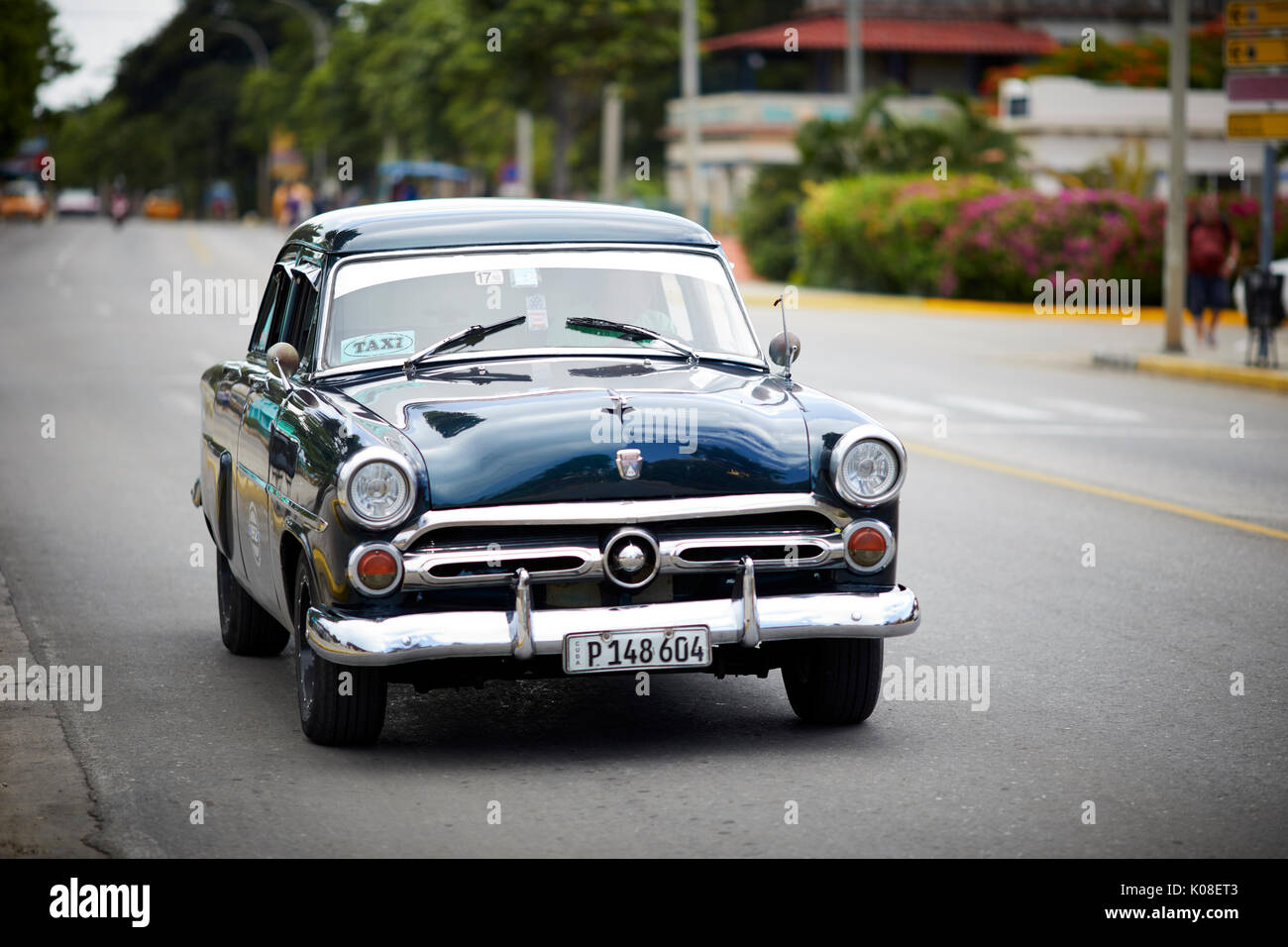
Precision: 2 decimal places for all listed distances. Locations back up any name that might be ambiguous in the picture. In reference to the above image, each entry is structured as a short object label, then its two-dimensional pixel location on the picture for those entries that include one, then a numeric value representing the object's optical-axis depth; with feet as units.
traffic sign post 75.72
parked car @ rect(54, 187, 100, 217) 334.03
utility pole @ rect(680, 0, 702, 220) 137.28
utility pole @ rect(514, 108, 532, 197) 214.28
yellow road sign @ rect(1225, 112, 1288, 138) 76.95
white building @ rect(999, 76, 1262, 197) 152.56
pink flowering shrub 115.85
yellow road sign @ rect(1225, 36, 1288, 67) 76.33
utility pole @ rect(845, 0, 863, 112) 144.97
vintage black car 20.08
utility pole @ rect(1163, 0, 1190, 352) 81.51
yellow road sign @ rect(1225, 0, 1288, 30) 75.82
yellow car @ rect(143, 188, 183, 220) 367.66
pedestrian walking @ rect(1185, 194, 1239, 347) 83.56
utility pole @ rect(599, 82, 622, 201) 198.90
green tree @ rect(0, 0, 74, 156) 186.50
